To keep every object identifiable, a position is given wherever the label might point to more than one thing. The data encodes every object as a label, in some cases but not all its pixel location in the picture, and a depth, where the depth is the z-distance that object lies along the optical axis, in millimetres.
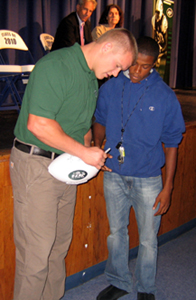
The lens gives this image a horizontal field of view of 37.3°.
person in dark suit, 2689
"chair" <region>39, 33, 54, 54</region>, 3736
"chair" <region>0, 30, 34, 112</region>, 2633
